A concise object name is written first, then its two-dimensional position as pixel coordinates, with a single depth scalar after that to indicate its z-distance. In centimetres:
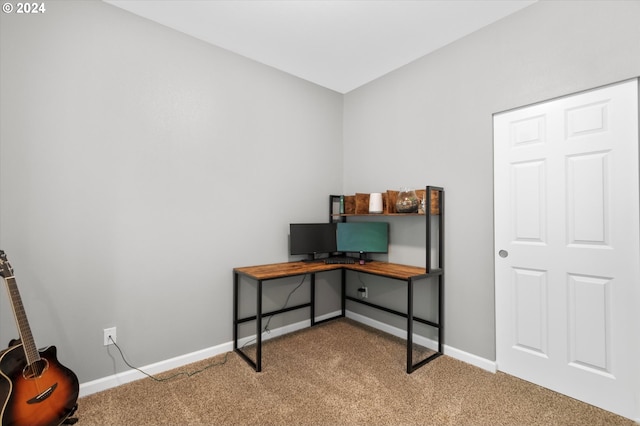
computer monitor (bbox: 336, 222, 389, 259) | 301
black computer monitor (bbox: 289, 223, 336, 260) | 297
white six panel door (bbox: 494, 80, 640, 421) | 177
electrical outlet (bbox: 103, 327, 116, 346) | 210
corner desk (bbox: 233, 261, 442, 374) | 229
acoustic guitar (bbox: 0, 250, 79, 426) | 143
